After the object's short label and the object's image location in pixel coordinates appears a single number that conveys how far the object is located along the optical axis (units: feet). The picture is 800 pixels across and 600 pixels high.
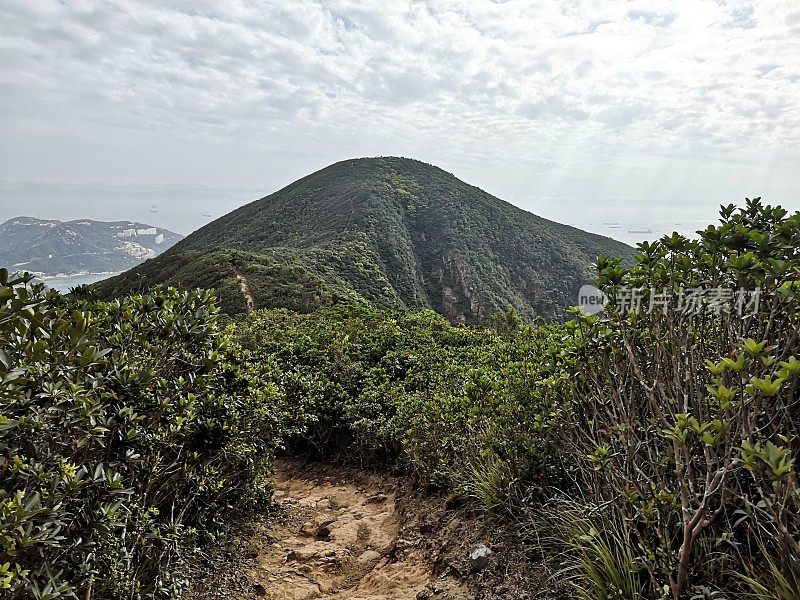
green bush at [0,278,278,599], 6.85
